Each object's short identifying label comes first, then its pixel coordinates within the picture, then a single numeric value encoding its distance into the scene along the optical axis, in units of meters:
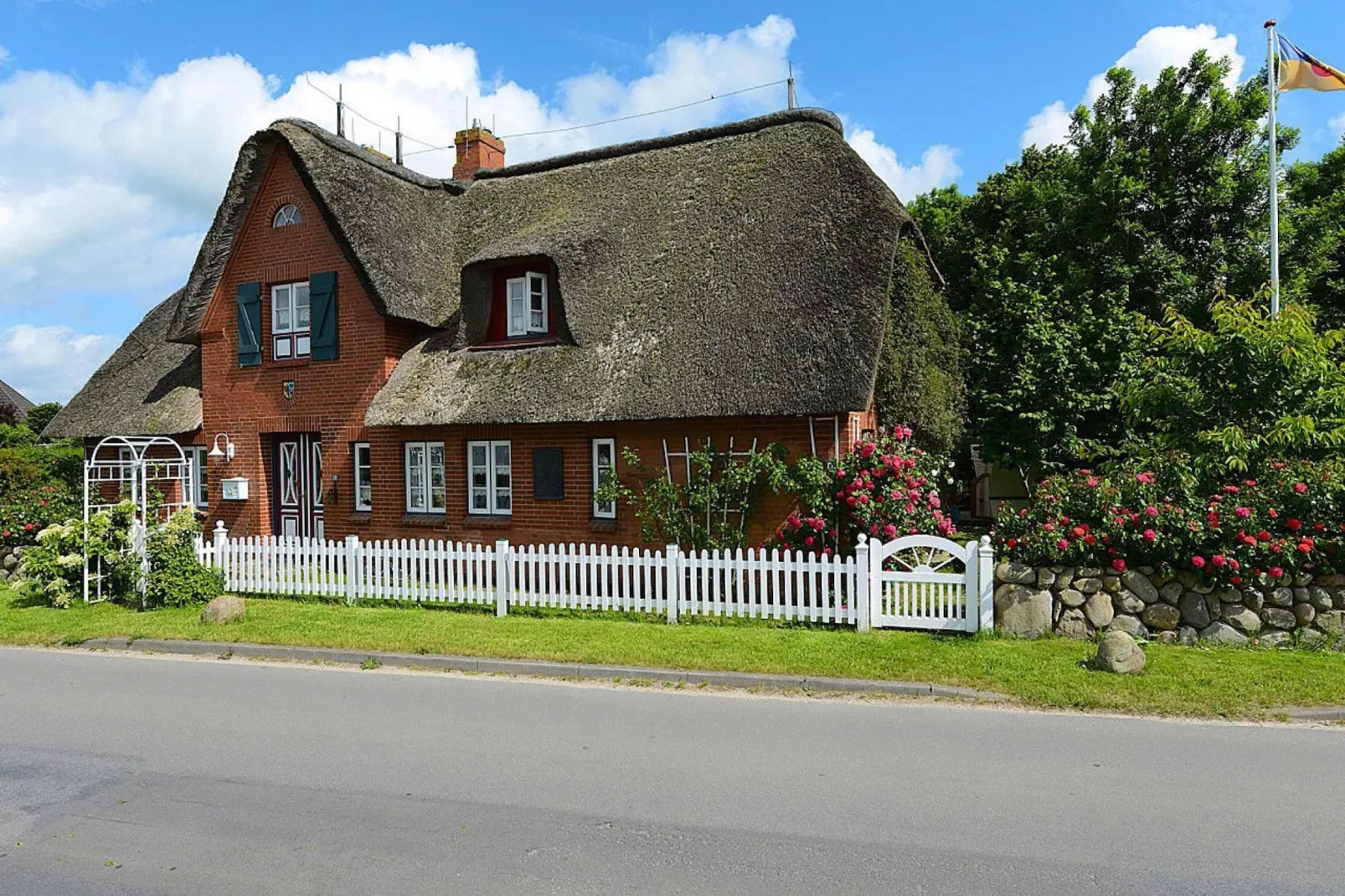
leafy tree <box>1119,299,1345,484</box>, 10.45
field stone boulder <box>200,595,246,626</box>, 11.43
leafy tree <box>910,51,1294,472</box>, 20.17
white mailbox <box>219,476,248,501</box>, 16.80
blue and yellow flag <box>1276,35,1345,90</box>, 16.88
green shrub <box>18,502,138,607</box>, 13.08
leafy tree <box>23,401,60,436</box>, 34.72
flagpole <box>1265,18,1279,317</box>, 17.42
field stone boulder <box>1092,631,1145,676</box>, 8.30
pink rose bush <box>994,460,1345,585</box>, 9.16
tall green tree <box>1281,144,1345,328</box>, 20.58
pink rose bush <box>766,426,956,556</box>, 11.67
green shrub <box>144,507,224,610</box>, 12.79
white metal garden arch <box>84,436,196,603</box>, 13.33
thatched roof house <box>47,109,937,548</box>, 12.91
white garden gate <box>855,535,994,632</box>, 9.89
